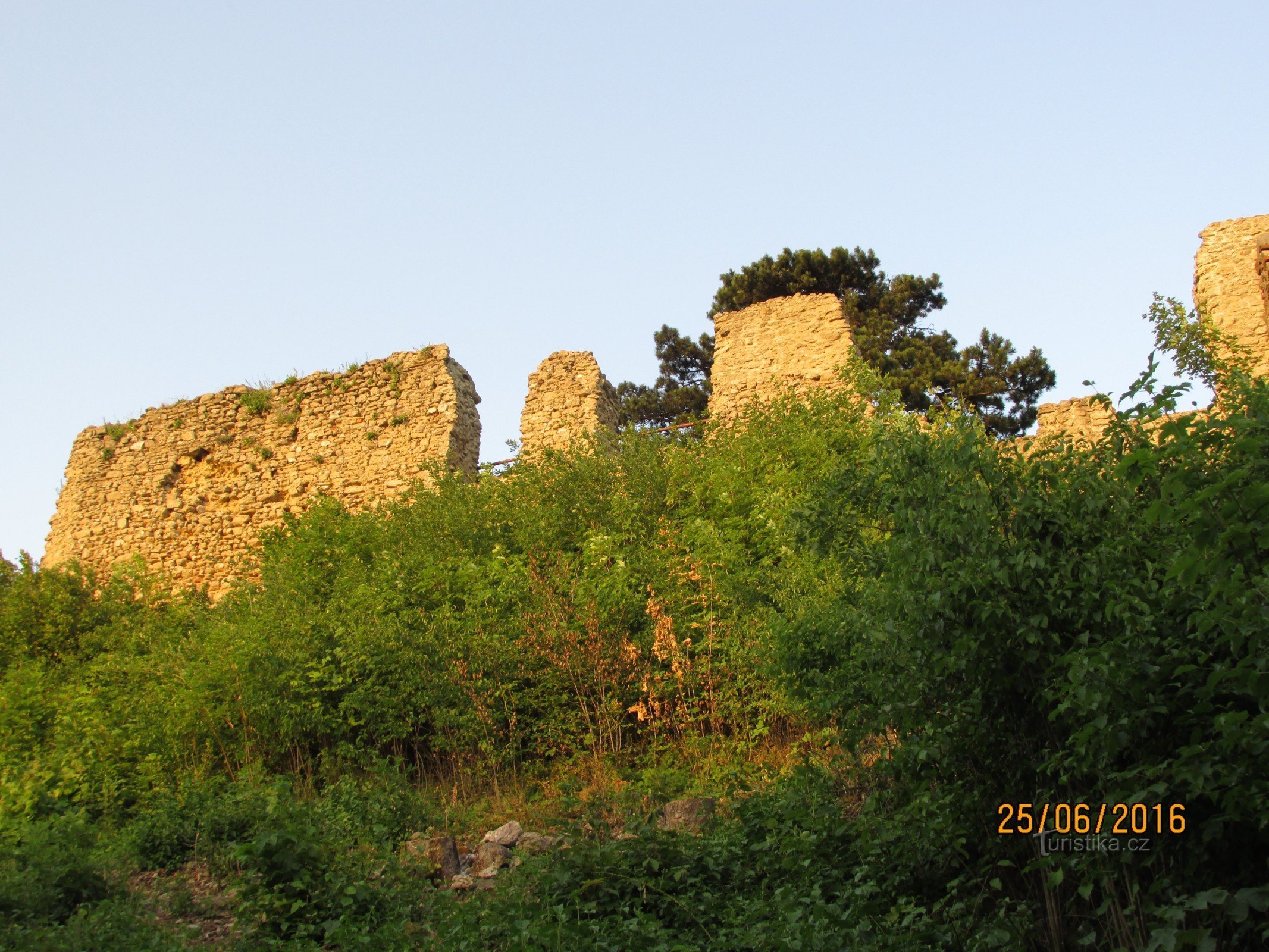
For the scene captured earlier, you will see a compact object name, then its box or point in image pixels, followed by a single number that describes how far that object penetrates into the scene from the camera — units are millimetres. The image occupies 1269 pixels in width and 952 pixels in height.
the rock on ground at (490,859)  6256
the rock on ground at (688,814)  6500
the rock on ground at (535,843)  6164
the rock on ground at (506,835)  6641
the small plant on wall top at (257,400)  15133
